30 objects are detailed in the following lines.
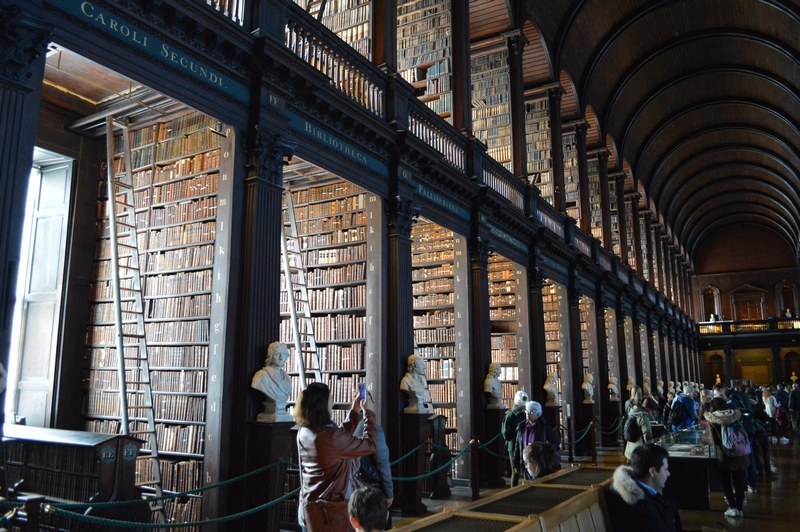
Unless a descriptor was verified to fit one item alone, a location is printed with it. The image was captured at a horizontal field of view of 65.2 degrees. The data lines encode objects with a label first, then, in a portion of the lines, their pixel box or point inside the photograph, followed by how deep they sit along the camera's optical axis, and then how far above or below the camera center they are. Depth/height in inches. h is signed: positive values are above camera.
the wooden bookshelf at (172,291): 223.3 +31.1
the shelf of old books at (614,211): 719.1 +188.9
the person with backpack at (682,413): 335.0 -21.1
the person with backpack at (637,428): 237.6 -20.7
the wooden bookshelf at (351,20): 305.6 +173.3
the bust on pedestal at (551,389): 395.3 -10.1
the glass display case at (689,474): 237.6 -38.2
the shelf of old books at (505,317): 408.5 +36.9
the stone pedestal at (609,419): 532.7 -38.9
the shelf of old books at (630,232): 773.9 +178.2
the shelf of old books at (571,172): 562.3 +181.3
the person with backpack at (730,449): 234.1 -28.1
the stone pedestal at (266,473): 181.9 -28.6
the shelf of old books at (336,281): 274.1 +41.0
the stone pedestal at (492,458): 321.4 -43.5
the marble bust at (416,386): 257.3 -5.5
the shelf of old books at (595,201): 642.8 +182.3
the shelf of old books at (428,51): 349.7 +181.6
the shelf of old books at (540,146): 486.6 +175.9
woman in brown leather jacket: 112.7 -15.1
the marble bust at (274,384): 185.8 -3.4
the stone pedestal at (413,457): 248.7 -33.9
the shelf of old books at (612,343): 617.3 +29.7
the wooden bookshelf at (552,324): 481.7 +38.0
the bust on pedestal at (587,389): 464.8 -12.2
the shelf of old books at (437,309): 335.6 +35.3
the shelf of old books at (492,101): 424.5 +184.6
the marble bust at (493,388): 322.0 -7.7
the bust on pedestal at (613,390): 537.8 -14.6
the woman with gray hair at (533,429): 230.1 -21.1
